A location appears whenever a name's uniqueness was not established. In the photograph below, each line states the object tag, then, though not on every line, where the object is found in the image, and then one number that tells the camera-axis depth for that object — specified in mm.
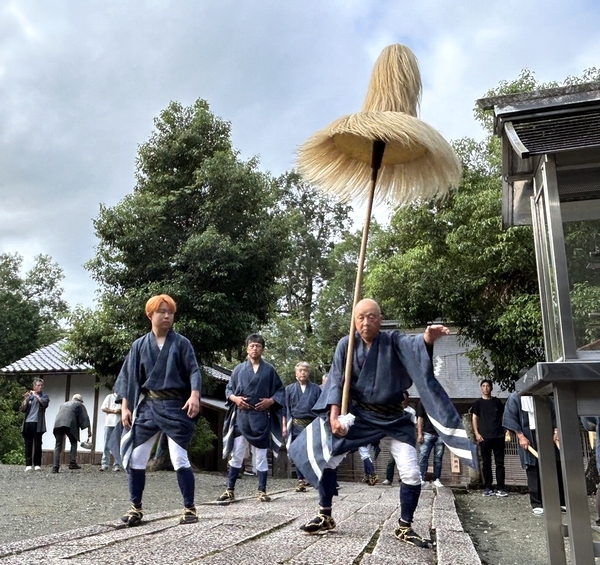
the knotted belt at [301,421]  9279
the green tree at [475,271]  11219
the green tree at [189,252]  13070
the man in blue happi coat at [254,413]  6898
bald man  3816
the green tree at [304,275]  23578
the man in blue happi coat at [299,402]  9289
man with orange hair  4648
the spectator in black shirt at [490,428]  9180
